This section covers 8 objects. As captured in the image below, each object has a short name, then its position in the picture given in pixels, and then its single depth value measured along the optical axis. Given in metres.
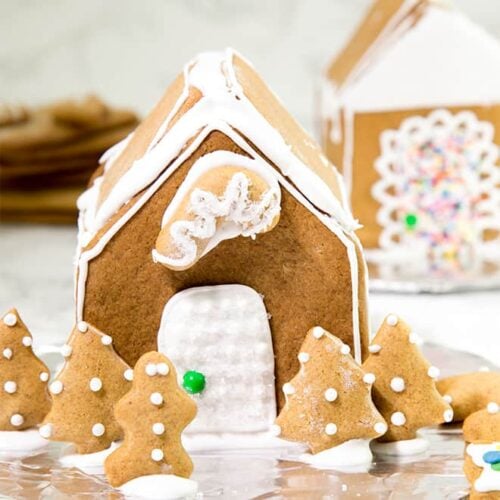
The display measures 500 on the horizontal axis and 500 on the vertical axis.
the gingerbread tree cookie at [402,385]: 0.82
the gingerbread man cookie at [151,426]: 0.77
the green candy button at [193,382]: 0.82
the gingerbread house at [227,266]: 0.80
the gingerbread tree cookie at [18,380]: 0.83
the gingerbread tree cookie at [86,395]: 0.81
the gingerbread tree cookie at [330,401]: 0.80
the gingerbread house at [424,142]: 1.17
